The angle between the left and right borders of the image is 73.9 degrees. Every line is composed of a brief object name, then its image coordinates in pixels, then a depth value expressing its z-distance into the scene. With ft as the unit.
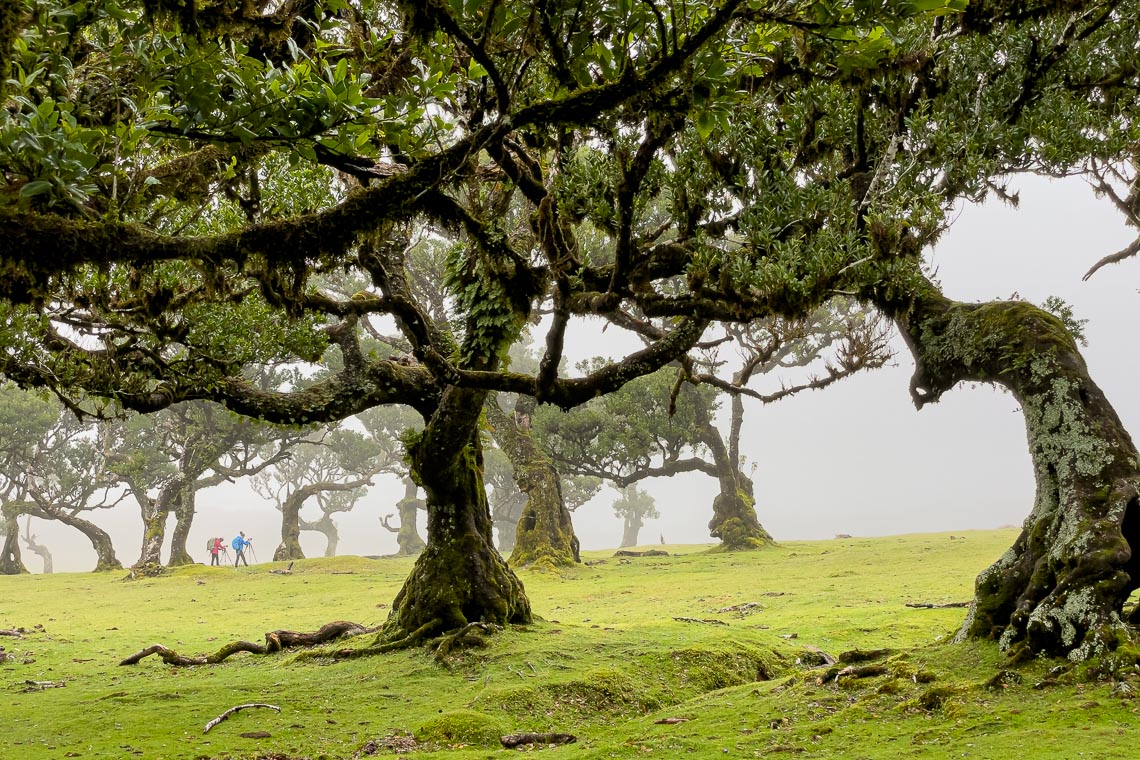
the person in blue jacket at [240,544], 132.57
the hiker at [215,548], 142.10
